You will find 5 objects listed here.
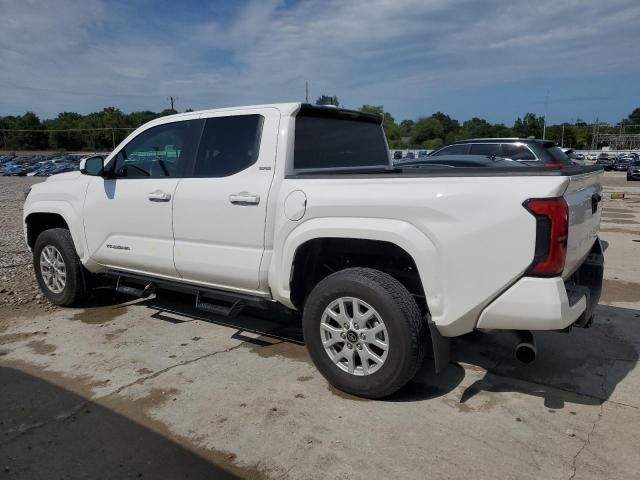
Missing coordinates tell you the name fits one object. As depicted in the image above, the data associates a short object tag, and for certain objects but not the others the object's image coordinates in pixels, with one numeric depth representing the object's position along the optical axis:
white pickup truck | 2.96
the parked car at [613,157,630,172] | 50.38
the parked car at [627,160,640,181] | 32.88
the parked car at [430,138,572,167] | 11.11
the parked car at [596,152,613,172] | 51.35
